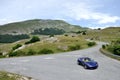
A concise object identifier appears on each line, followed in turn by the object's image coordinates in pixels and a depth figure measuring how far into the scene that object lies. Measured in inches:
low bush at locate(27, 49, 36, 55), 844.8
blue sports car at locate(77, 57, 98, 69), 467.5
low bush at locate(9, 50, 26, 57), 866.4
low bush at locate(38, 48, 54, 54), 838.1
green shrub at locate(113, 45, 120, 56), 653.8
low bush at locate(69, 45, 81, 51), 933.6
